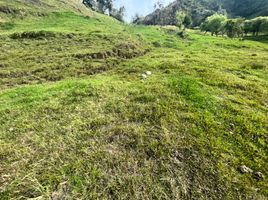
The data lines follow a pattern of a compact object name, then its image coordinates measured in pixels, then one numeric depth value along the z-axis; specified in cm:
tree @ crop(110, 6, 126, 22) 6425
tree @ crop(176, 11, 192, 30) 4099
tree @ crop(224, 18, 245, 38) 4541
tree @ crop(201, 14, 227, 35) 4916
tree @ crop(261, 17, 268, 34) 5178
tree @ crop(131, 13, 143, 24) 8709
